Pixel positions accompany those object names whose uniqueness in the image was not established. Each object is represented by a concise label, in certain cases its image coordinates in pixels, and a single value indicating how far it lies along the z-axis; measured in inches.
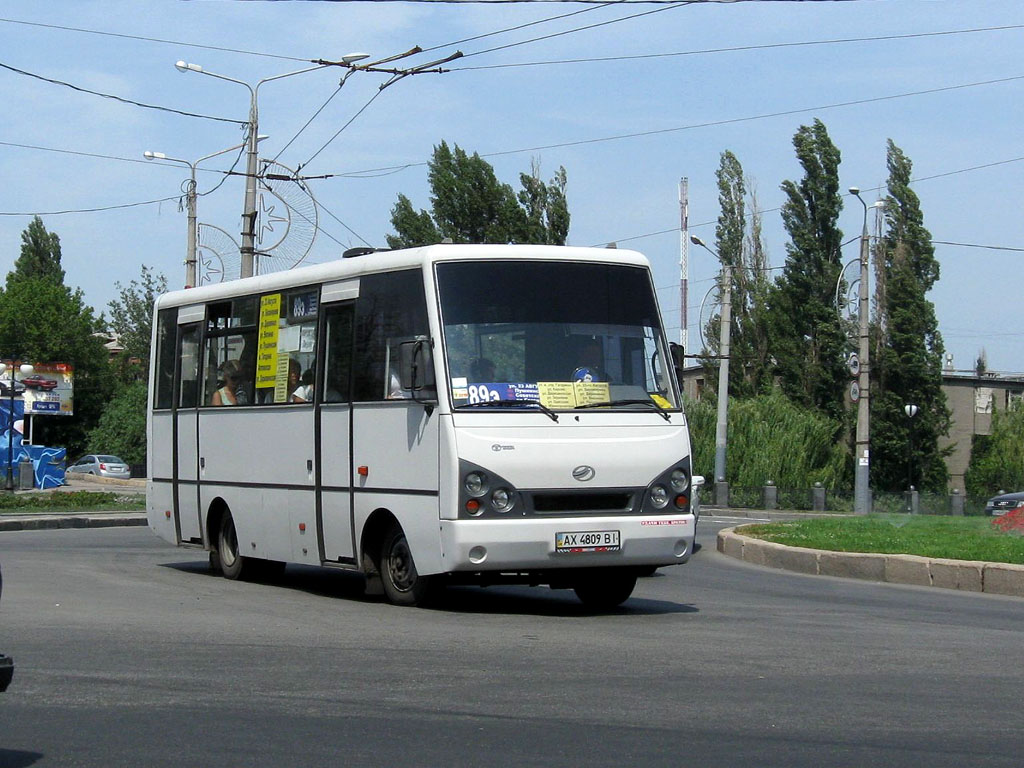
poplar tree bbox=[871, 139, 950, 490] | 2245.3
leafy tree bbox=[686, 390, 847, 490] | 1984.5
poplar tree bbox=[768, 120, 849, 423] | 2260.1
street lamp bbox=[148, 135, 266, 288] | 1505.9
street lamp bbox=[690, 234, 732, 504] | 1790.1
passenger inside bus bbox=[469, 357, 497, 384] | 431.8
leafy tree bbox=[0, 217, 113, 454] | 3270.2
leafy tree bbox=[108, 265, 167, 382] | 3344.0
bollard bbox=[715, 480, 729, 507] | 1788.9
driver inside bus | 445.4
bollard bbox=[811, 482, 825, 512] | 1766.7
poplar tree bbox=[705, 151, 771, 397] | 2345.0
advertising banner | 2792.8
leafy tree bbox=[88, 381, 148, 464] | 2965.1
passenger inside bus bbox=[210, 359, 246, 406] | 557.3
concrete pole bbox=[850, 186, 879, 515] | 1595.7
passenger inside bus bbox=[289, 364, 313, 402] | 504.4
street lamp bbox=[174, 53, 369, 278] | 1026.1
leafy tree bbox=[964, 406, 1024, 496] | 2608.3
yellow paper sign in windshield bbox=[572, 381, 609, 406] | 441.7
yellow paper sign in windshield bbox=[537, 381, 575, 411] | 435.5
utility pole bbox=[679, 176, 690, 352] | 2529.5
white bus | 424.5
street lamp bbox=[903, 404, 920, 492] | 2052.2
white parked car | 2496.3
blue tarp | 1991.9
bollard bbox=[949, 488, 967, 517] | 1648.6
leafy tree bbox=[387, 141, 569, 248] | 2306.8
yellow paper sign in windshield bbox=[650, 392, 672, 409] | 452.8
